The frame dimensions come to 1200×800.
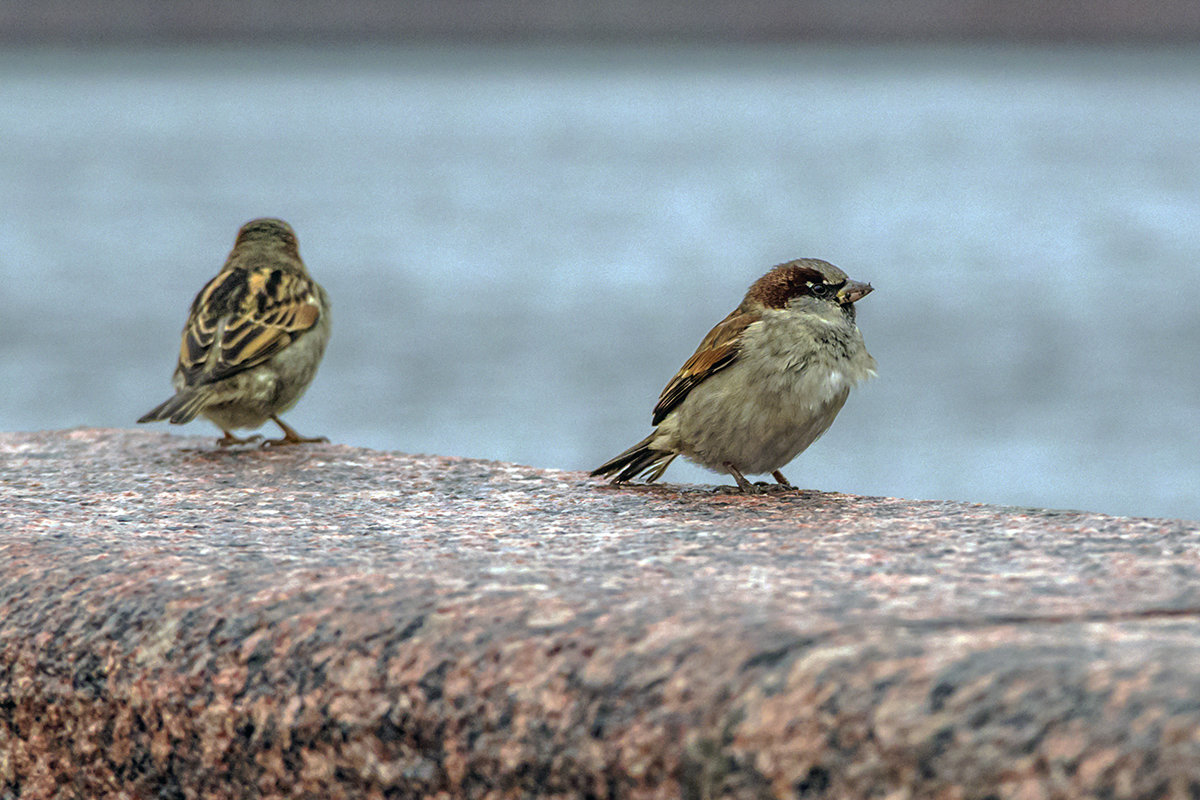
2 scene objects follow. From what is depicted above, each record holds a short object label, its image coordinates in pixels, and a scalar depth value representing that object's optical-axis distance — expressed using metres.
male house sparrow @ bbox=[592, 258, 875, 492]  8.48
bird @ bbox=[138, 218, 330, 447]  11.21
